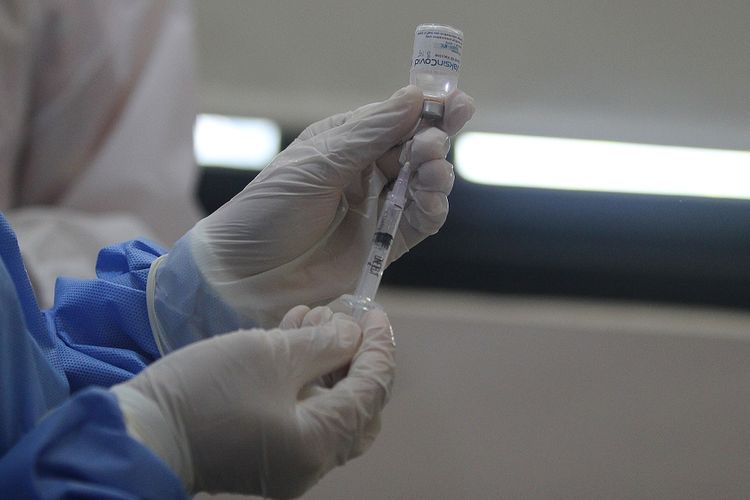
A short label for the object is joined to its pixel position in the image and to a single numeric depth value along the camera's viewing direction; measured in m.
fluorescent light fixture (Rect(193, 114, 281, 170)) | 2.35
